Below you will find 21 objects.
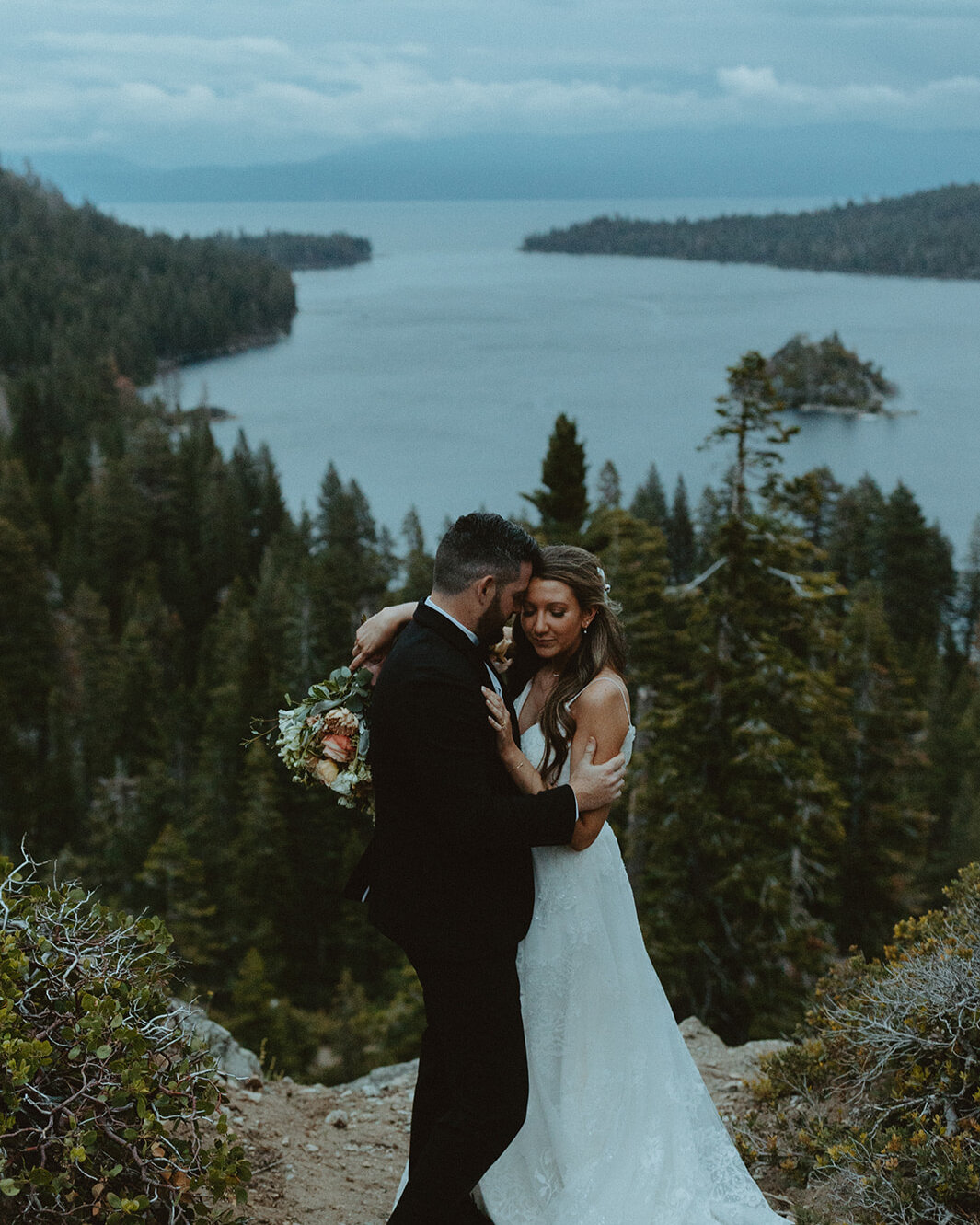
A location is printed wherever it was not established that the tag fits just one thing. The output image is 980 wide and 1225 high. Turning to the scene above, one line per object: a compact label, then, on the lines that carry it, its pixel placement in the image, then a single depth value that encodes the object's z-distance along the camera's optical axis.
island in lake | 108.69
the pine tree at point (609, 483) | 68.56
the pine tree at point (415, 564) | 38.74
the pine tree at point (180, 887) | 29.75
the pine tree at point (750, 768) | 18.22
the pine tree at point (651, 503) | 65.62
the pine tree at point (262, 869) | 38.53
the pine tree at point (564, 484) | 21.48
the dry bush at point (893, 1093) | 4.27
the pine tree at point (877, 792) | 31.45
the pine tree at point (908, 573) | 59.91
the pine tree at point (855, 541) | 64.38
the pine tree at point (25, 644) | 53.78
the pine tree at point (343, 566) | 49.53
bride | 4.32
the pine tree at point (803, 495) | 18.55
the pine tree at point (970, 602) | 66.94
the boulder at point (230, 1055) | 6.09
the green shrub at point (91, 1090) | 3.44
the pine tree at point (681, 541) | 70.75
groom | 3.87
